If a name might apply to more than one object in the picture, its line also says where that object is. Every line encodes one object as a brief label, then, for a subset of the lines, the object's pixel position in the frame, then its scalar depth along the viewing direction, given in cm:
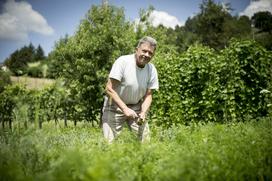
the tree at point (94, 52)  1574
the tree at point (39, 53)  8105
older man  512
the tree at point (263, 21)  5516
